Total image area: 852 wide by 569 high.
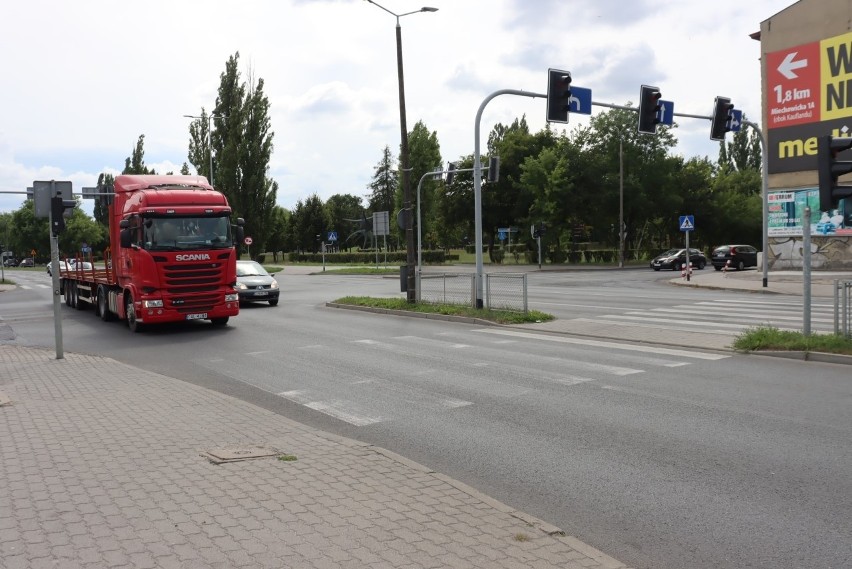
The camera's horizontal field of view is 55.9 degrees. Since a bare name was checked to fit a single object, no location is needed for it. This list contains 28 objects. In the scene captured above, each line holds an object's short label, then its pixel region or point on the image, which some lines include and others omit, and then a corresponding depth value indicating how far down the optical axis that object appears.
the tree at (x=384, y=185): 113.12
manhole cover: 6.38
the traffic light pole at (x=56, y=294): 12.73
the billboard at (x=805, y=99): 36.06
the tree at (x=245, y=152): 58.00
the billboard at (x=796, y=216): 37.09
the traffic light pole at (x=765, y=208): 29.78
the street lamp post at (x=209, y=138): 55.79
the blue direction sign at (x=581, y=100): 20.47
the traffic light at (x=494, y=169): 24.22
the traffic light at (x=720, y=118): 23.77
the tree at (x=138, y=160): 76.44
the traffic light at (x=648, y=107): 21.41
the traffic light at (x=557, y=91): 19.22
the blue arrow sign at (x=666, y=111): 22.76
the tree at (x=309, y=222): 102.88
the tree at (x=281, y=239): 89.57
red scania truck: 17.33
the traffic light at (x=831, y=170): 11.50
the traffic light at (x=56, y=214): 12.70
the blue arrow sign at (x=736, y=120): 24.05
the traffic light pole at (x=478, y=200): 19.52
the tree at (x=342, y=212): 113.90
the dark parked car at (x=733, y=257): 48.77
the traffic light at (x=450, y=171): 35.12
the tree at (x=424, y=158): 83.75
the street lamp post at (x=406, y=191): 22.06
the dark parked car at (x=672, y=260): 51.39
